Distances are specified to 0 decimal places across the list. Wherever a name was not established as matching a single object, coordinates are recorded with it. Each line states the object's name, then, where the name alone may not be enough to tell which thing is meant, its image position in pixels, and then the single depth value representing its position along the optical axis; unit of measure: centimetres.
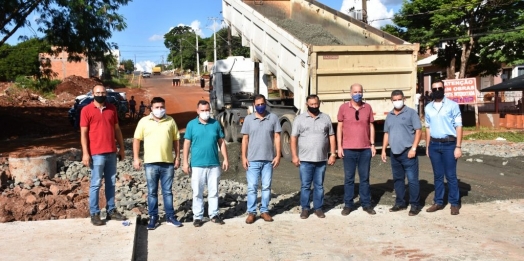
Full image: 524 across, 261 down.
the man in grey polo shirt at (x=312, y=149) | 695
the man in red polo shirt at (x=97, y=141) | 644
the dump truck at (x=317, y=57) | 1091
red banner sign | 2083
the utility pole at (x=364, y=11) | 2417
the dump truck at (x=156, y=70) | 13536
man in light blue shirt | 707
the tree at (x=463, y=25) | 2620
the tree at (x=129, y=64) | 15400
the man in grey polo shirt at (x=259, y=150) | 684
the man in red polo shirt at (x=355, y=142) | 714
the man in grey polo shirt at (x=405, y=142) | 718
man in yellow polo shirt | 649
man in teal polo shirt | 664
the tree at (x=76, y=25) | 1952
